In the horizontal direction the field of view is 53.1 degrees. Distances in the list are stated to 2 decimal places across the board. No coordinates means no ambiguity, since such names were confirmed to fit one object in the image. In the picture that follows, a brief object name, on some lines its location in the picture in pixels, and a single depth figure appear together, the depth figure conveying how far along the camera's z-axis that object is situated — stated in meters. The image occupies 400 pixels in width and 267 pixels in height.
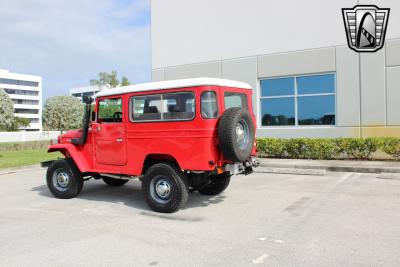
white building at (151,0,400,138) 13.66
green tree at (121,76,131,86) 52.05
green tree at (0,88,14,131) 23.49
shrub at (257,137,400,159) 12.39
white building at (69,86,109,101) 127.81
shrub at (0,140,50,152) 26.17
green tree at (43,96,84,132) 52.78
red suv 6.76
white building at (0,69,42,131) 117.25
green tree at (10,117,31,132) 82.82
